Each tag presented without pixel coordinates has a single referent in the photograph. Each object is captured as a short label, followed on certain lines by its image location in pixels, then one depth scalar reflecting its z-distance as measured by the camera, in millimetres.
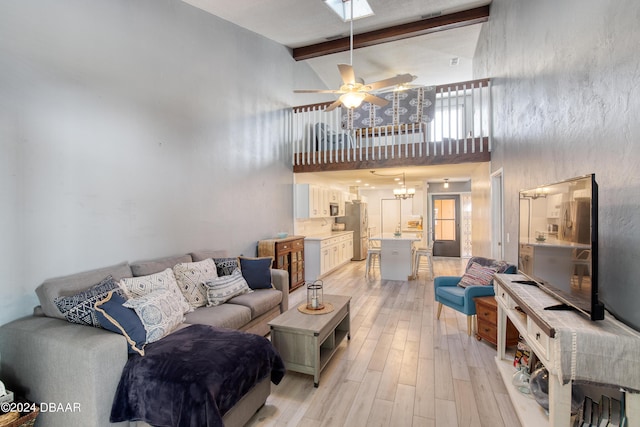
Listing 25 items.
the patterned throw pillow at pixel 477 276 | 3537
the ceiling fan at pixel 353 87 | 3162
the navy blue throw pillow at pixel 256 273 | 3723
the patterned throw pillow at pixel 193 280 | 3020
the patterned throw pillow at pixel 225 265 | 3551
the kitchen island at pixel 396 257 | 6117
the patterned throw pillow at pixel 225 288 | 3107
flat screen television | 1494
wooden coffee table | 2484
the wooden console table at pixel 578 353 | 1320
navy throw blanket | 1636
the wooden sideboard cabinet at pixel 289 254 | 5012
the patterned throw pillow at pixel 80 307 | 2000
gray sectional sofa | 1725
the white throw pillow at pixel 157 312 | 2117
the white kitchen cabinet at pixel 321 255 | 6199
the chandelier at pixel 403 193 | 7650
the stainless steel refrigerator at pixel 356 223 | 8523
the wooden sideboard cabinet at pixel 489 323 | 3010
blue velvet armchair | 3344
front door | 9281
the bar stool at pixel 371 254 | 6473
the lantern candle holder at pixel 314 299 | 2936
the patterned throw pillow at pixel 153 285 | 2549
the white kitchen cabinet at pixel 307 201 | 6348
